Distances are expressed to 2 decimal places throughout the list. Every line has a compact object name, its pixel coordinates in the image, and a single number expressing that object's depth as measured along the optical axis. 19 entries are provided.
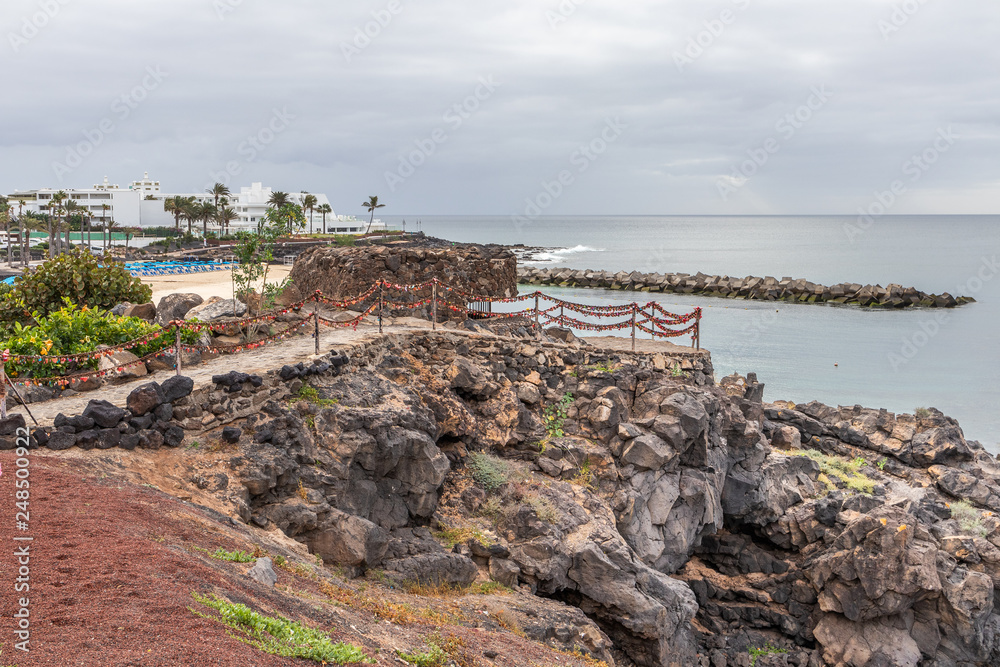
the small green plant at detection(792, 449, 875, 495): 20.38
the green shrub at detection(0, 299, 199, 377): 13.87
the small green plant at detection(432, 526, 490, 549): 13.62
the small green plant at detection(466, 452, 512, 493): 15.26
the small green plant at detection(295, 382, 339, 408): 13.36
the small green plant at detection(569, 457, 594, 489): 16.00
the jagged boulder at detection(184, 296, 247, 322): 18.41
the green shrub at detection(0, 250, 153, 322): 19.58
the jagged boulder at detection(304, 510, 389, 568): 11.34
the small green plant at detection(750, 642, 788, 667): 16.04
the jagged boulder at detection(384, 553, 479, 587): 11.84
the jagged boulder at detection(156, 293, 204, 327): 19.05
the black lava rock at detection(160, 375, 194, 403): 11.45
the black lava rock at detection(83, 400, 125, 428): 10.51
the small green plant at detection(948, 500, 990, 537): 18.69
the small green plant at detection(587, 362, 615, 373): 18.72
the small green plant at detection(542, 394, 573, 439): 17.25
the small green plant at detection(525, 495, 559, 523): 14.18
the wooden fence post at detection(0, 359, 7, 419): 9.92
